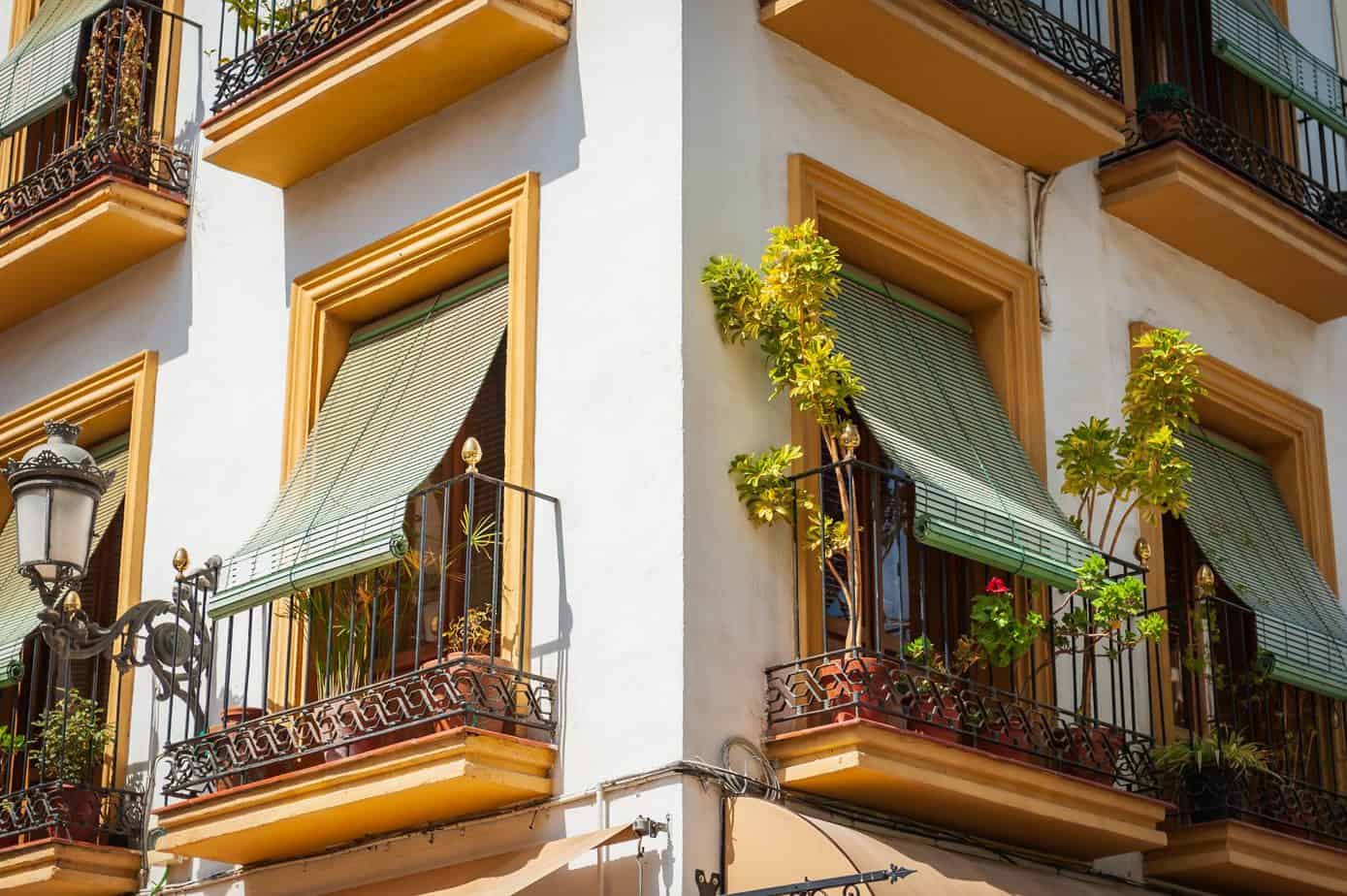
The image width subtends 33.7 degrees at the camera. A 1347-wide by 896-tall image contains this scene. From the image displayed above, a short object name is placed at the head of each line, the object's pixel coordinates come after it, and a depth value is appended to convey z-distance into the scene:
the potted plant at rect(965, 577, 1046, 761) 9.64
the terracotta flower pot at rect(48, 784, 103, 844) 10.90
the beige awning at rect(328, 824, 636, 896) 8.52
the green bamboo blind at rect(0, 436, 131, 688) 11.58
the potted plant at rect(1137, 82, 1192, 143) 11.85
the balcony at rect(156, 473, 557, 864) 9.03
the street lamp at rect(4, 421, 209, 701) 9.12
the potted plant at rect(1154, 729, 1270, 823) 10.35
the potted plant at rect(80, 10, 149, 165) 12.34
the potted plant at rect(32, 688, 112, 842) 10.95
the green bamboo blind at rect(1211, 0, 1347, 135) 12.08
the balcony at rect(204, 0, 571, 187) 10.24
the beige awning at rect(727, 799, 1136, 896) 8.35
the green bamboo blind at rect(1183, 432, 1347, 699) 11.26
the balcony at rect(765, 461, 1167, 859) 8.84
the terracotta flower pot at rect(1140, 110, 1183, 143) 11.83
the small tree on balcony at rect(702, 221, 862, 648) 9.26
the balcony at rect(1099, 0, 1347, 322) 11.71
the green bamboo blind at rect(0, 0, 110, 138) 12.59
